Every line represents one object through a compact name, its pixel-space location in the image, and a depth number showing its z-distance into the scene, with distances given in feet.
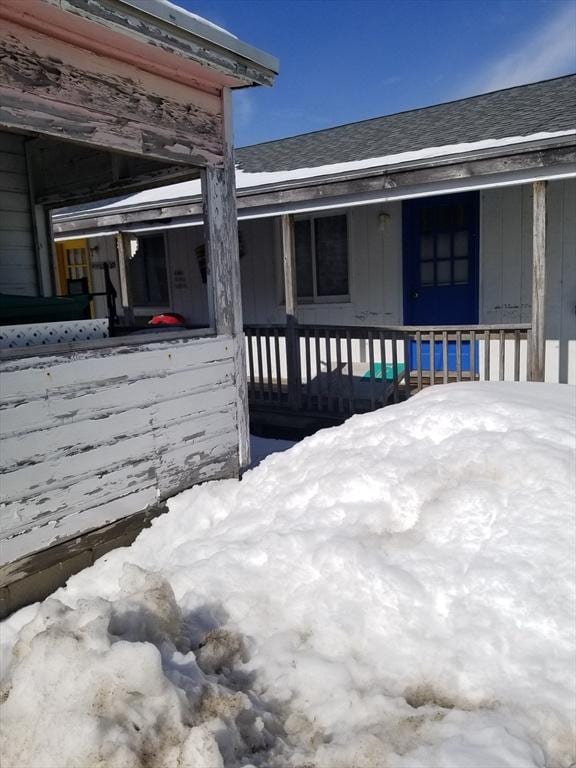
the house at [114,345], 10.27
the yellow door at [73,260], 38.40
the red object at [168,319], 32.30
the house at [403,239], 19.62
